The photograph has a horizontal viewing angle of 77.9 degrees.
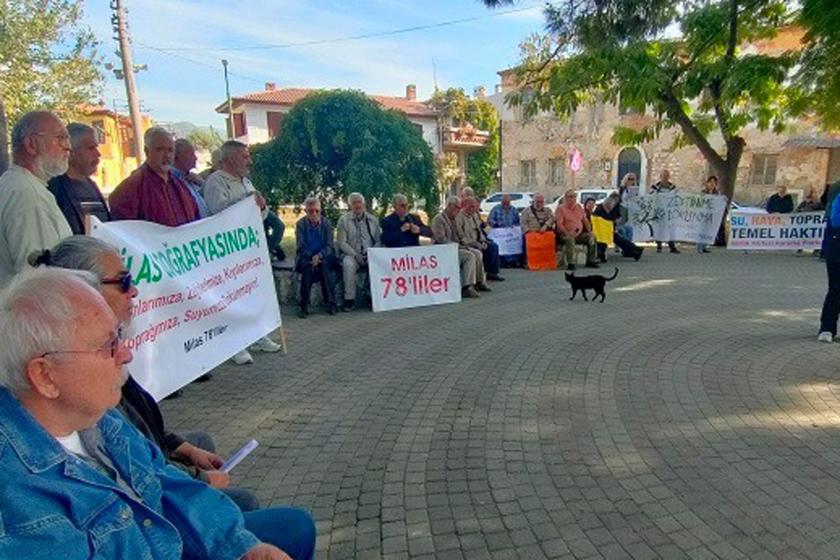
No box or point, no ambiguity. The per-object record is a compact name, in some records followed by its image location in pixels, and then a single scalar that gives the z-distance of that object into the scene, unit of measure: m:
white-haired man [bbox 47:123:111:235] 3.77
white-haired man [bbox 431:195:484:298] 8.50
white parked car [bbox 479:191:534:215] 25.63
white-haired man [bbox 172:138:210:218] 5.57
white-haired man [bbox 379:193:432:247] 8.17
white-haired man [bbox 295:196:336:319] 7.23
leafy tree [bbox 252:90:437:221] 13.55
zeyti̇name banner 12.84
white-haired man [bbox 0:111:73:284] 2.89
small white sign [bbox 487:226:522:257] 11.22
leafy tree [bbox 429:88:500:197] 40.19
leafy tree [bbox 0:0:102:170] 17.45
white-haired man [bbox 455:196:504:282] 9.11
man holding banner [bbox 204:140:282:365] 5.39
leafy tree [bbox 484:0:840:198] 11.23
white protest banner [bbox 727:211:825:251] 11.91
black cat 7.77
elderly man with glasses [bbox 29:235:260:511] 1.94
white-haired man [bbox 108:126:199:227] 4.37
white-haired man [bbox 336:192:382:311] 7.52
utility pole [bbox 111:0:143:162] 16.60
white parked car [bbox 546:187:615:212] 20.80
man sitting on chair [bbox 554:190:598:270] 10.95
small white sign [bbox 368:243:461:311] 7.56
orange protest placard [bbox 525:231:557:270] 11.06
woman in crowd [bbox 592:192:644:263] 11.82
